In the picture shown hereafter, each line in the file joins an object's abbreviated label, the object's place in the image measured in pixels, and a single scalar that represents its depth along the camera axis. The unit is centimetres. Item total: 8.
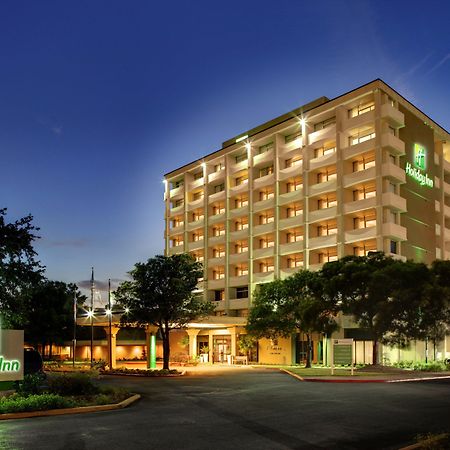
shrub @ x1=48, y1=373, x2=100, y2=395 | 2198
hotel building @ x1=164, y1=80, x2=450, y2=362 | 5809
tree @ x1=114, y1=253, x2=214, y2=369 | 4522
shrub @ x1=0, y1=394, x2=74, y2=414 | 1805
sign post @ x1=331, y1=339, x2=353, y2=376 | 3816
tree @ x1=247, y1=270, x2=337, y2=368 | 4584
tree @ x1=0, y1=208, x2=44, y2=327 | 2377
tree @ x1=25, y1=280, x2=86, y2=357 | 7050
